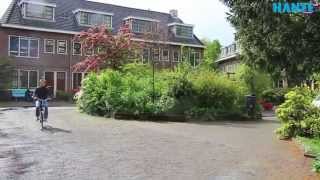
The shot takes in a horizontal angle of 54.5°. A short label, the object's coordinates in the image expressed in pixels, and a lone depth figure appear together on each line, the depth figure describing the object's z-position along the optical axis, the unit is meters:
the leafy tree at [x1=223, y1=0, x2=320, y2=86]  7.56
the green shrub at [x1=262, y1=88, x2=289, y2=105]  22.97
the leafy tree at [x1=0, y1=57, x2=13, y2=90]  23.09
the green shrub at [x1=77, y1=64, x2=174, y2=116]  11.89
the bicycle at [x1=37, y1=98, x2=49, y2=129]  9.62
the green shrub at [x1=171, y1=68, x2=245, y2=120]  12.22
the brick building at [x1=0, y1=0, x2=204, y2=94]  24.89
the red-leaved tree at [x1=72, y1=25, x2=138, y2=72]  16.80
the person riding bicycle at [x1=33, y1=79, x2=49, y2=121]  9.91
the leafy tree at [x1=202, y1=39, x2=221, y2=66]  41.24
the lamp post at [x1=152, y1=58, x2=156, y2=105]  12.16
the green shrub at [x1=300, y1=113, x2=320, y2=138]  7.75
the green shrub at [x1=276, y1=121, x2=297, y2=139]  8.31
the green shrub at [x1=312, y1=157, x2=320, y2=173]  5.33
